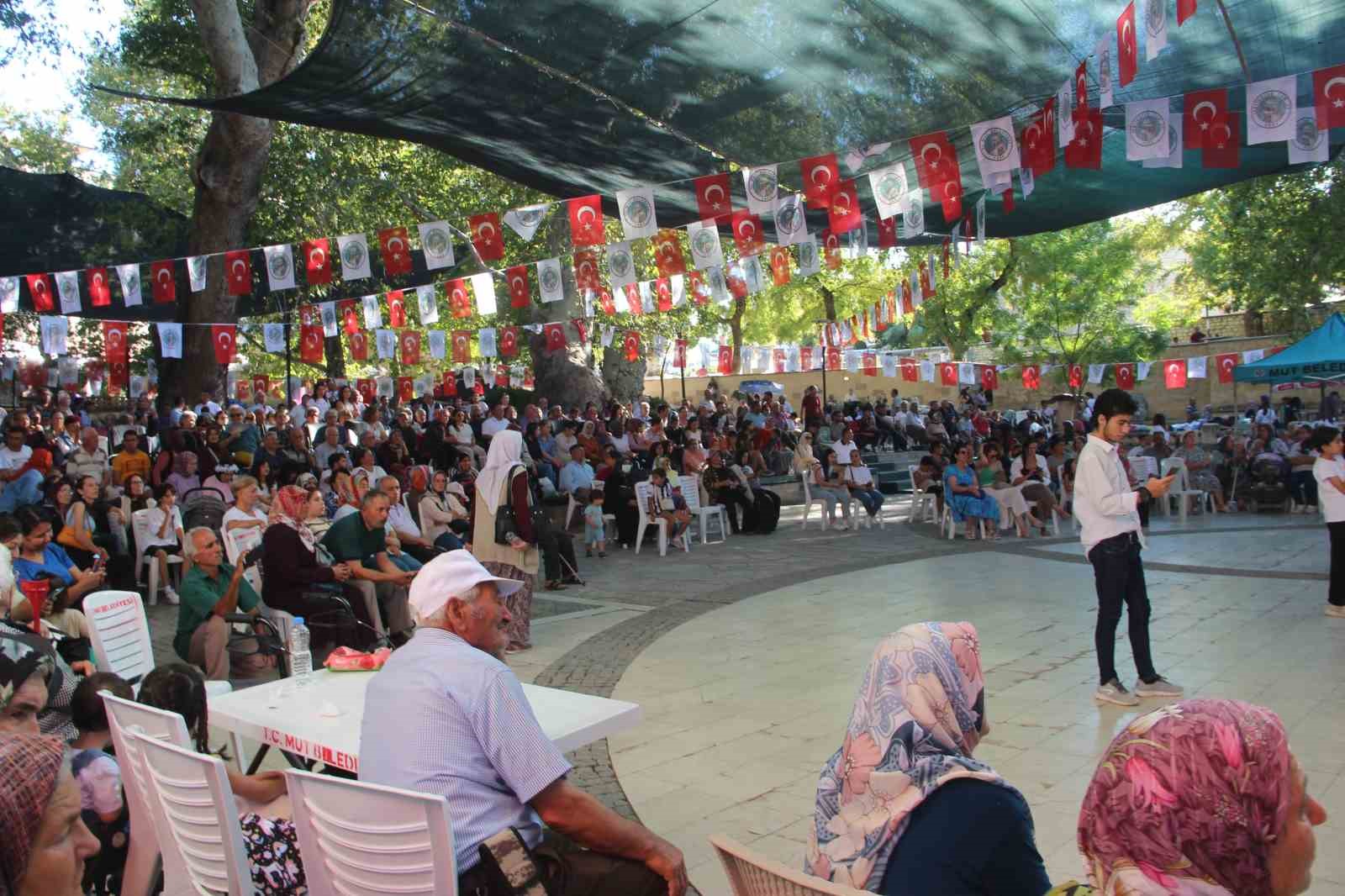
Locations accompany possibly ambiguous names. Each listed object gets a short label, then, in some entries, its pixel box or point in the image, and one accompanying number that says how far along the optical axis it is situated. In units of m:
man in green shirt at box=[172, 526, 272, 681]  4.98
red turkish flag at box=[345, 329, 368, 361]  18.77
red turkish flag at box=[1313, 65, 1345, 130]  7.84
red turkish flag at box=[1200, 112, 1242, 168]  8.52
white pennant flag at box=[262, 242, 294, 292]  13.08
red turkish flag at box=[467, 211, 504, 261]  11.62
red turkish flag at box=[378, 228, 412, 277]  12.71
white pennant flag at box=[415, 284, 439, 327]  15.72
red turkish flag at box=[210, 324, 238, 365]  15.52
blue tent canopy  15.91
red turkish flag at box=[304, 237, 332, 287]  12.71
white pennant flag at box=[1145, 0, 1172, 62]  6.26
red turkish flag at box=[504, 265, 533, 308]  15.30
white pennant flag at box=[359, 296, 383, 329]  15.95
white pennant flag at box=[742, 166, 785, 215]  10.01
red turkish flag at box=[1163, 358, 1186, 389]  23.23
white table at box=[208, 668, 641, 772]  3.07
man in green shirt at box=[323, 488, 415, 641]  6.61
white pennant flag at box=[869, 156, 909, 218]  10.38
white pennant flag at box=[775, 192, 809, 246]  11.66
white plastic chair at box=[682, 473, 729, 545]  12.80
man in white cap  2.29
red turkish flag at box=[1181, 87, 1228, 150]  8.45
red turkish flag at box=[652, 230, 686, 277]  12.90
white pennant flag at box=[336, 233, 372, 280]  12.36
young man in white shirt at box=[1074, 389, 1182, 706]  4.97
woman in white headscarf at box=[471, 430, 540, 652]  6.59
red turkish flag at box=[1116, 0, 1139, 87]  6.76
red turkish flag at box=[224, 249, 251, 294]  13.34
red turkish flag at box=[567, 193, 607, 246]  10.96
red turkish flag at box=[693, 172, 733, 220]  10.48
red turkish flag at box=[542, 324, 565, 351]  19.73
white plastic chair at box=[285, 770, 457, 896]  2.04
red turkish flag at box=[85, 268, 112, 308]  13.11
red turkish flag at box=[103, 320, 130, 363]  16.16
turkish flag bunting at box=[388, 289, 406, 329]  15.77
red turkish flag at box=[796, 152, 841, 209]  9.99
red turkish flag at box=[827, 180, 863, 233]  10.52
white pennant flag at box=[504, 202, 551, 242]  10.93
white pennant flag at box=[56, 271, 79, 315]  12.84
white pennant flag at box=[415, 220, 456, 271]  11.51
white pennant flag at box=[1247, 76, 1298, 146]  7.92
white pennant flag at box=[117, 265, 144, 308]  12.75
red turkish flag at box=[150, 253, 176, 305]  13.34
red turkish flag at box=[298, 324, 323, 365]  16.50
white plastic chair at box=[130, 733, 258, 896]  2.34
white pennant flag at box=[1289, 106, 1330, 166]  9.08
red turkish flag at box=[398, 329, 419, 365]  18.47
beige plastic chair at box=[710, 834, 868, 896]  1.70
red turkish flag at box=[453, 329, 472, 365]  18.73
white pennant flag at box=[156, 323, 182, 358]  15.44
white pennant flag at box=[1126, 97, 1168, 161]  8.38
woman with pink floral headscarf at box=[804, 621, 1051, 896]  1.92
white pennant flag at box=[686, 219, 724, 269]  12.30
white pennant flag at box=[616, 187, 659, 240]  10.45
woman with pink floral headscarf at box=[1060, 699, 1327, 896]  1.39
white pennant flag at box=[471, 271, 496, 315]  14.47
